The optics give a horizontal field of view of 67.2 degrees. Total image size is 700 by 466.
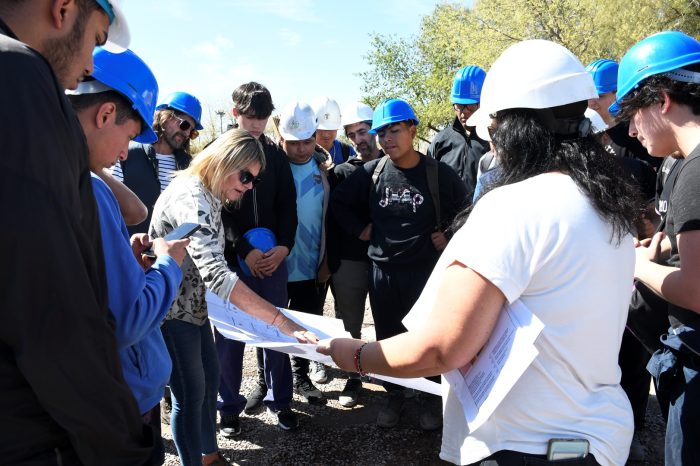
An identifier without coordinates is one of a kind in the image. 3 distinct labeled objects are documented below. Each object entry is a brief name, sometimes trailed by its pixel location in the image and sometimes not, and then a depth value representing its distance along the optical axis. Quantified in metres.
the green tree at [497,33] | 17.62
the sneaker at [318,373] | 4.55
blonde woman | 2.57
